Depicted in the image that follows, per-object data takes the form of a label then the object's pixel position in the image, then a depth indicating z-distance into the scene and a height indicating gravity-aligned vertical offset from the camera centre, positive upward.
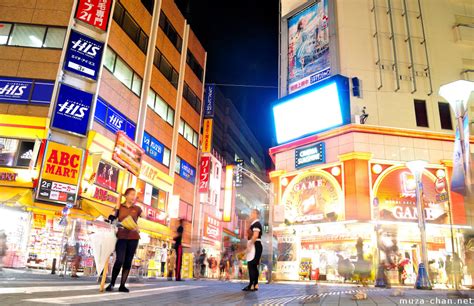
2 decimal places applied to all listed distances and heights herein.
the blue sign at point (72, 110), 16.98 +6.65
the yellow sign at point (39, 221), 16.20 +1.35
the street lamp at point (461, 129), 6.54 +2.61
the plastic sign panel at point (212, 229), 31.62 +2.57
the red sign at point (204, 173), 28.98 +6.64
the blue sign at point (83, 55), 17.78 +9.67
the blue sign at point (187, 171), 28.19 +6.65
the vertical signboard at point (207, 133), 30.45 +10.31
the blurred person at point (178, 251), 12.21 +0.19
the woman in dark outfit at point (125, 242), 5.74 +0.20
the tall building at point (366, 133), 17.72 +6.83
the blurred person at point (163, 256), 22.63 +0.00
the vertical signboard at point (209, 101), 30.96 +13.13
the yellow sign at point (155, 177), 22.41 +5.04
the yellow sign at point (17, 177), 15.69 +3.12
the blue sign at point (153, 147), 23.09 +6.96
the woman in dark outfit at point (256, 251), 7.87 +0.17
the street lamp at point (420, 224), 12.27 +1.44
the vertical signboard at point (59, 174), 15.76 +3.42
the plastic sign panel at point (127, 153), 19.27 +5.49
